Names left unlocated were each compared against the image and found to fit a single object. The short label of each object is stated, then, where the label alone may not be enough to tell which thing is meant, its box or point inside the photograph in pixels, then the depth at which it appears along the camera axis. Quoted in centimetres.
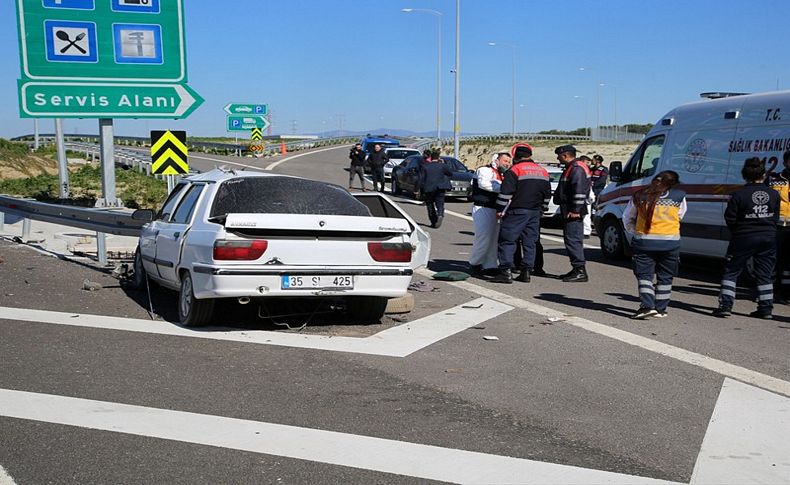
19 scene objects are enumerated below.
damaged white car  806
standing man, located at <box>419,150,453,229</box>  2011
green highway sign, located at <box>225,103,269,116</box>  5962
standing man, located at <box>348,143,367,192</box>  3149
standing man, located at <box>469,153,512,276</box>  1298
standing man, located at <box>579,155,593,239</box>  1892
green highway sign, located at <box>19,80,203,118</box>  1381
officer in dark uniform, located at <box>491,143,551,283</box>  1216
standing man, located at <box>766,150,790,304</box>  1073
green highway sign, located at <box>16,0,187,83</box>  1361
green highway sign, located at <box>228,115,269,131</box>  5981
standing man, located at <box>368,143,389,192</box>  3109
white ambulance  1216
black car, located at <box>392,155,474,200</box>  2895
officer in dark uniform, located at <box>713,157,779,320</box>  979
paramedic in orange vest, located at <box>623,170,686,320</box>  963
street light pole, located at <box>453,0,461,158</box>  4100
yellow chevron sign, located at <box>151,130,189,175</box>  1656
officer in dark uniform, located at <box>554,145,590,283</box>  1226
